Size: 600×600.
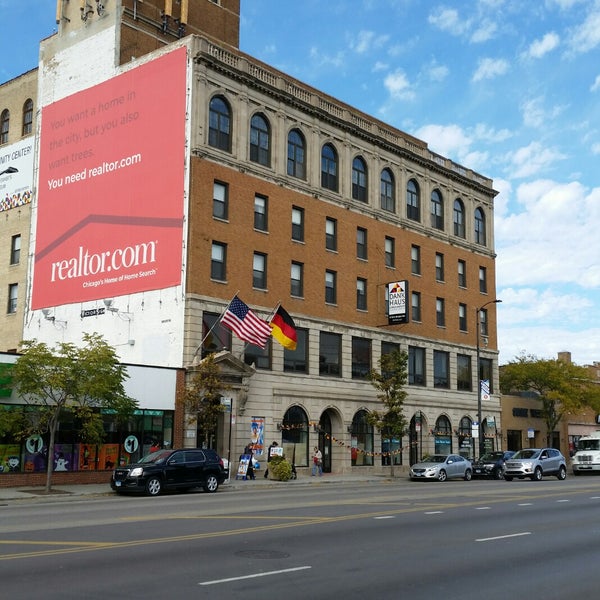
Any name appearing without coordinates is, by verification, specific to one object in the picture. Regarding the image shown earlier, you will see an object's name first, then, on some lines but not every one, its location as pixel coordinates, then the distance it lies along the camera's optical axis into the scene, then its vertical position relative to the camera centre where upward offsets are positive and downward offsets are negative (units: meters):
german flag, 41.44 +5.14
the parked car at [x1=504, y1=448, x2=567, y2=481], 43.62 -1.56
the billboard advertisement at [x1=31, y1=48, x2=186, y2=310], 42.34 +13.10
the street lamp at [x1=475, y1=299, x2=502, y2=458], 52.16 +2.71
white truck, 54.41 -1.67
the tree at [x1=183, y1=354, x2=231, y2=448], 37.56 +1.65
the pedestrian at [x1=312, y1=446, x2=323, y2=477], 44.07 -1.54
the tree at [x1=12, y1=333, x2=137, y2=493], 31.05 +1.69
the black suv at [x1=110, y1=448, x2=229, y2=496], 30.02 -1.53
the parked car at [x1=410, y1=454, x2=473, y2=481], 42.91 -1.79
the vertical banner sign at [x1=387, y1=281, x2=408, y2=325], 50.84 +8.06
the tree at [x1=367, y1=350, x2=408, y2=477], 46.47 +2.19
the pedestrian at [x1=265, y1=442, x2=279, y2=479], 40.58 -0.99
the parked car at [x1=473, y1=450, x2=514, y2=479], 46.25 -1.69
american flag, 38.53 +5.06
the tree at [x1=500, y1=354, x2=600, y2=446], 66.19 +4.01
